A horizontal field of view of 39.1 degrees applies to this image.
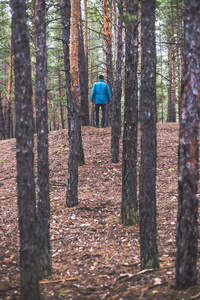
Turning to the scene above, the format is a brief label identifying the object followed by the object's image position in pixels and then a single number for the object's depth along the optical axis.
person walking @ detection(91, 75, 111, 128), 12.71
